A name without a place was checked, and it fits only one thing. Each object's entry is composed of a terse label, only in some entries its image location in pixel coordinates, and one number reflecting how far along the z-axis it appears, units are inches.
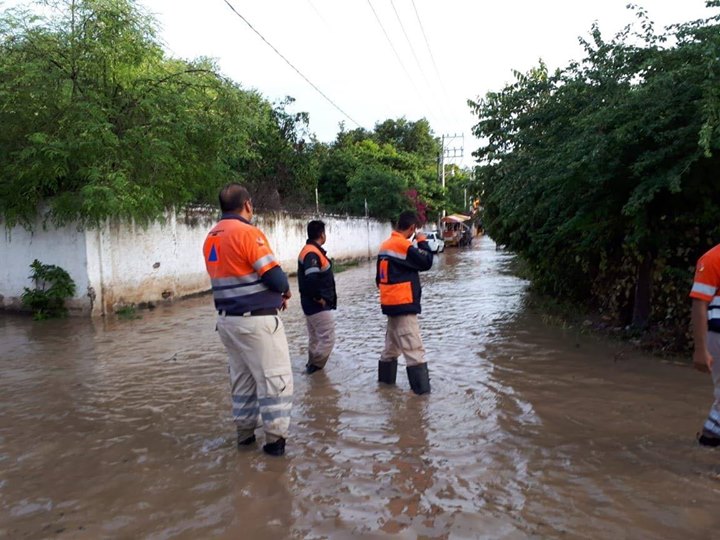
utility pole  1757.1
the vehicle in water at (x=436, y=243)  1250.1
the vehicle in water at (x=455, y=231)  1749.5
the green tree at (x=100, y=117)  386.9
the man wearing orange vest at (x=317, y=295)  246.8
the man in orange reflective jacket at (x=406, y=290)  218.5
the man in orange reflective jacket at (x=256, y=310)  156.8
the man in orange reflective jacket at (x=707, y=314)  142.0
